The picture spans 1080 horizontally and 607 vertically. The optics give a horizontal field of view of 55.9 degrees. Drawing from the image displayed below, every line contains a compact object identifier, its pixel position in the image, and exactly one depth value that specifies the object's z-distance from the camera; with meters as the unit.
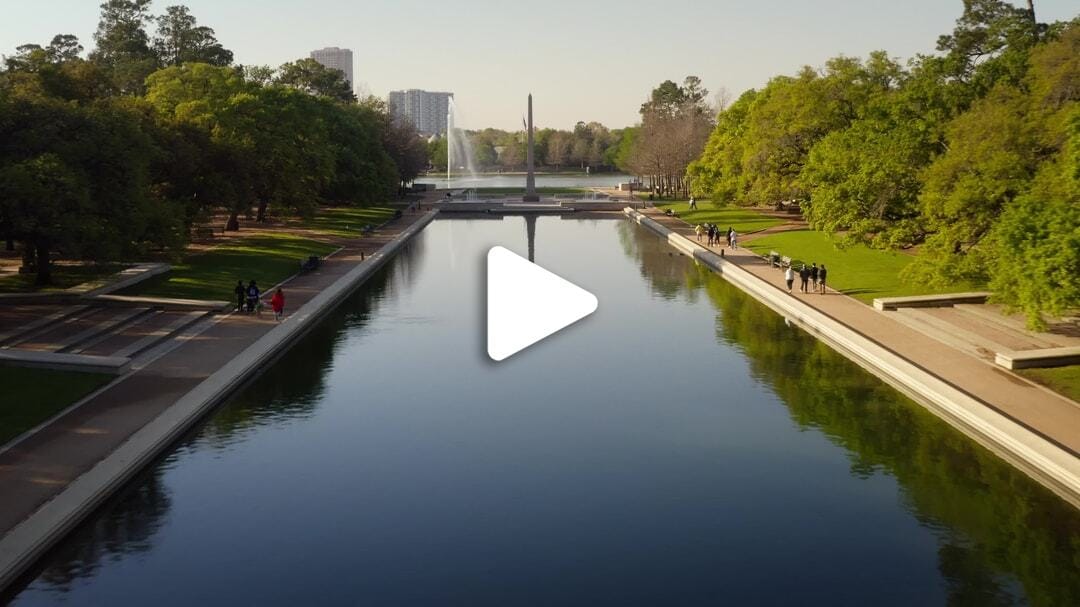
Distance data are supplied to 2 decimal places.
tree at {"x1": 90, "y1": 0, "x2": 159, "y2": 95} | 105.56
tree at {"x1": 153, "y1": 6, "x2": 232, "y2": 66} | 127.31
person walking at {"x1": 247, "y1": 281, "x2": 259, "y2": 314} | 38.59
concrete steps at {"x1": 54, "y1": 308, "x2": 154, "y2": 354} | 31.36
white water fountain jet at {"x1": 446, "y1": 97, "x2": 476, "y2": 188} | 164.73
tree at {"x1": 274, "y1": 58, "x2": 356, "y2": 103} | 138.75
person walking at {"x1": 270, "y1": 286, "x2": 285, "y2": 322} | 37.50
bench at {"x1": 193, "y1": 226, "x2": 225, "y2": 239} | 59.69
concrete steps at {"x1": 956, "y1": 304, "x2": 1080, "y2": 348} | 30.92
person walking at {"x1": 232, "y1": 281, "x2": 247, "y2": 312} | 38.72
